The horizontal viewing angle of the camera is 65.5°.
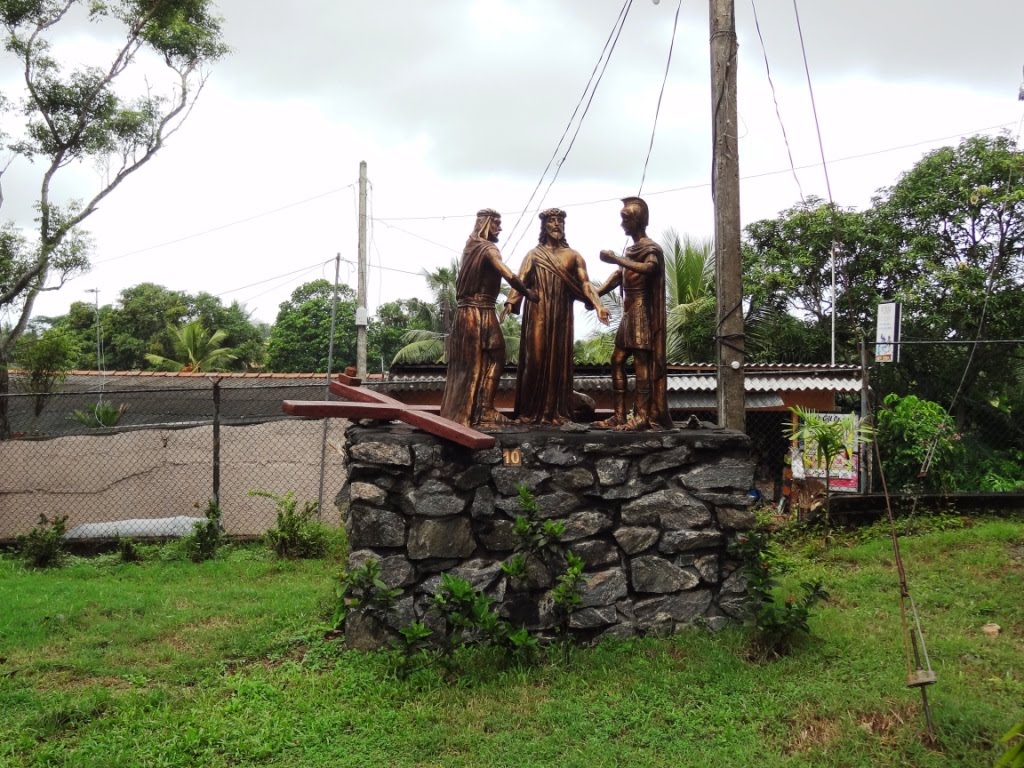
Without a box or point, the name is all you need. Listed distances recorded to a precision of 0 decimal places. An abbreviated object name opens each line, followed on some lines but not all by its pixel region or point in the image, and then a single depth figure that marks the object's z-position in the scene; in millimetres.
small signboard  6969
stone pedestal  4641
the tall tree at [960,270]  11711
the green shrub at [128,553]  7159
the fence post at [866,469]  7953
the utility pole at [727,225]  5855
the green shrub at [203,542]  7238
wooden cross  4534
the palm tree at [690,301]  13320
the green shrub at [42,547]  7016
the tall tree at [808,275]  13375
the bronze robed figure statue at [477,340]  5016
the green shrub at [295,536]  7273
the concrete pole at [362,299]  13453
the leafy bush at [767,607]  4344
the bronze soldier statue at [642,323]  5129
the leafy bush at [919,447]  7672
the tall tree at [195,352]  21297
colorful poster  8094
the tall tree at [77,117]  10703
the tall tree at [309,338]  25688
